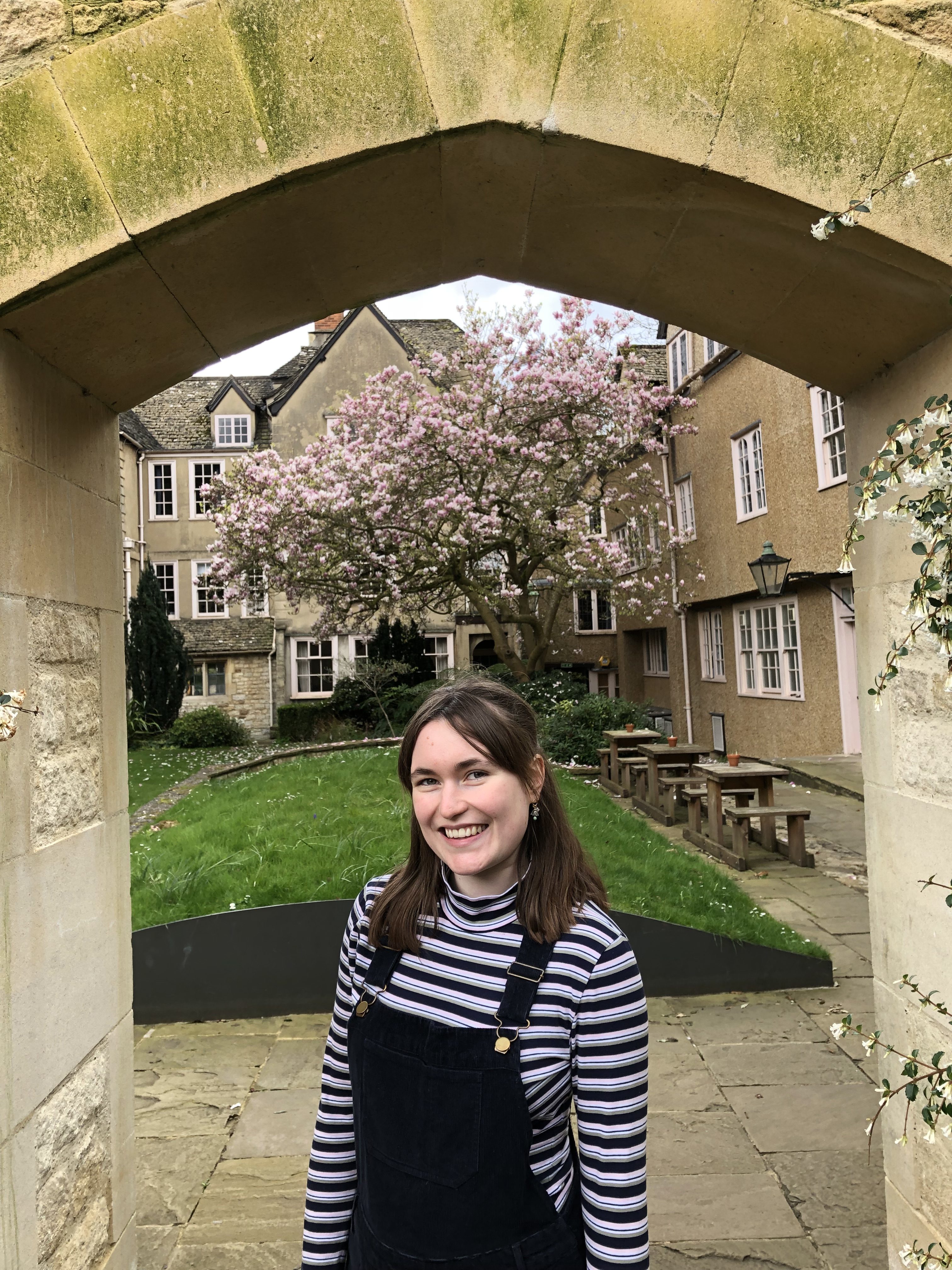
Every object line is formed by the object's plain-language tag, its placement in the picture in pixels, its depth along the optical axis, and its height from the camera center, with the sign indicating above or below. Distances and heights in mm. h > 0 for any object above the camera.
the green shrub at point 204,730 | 20156 -407
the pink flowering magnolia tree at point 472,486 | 16266 +3678
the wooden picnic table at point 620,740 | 12500 -624
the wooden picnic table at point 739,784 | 8820 -909
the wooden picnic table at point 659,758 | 10875 -779
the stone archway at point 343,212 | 2049 +1119
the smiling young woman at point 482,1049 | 1613 -597
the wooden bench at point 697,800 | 9414 -1112
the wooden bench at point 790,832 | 8336 -1275
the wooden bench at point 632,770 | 11711 -971
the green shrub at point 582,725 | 14617 -482
